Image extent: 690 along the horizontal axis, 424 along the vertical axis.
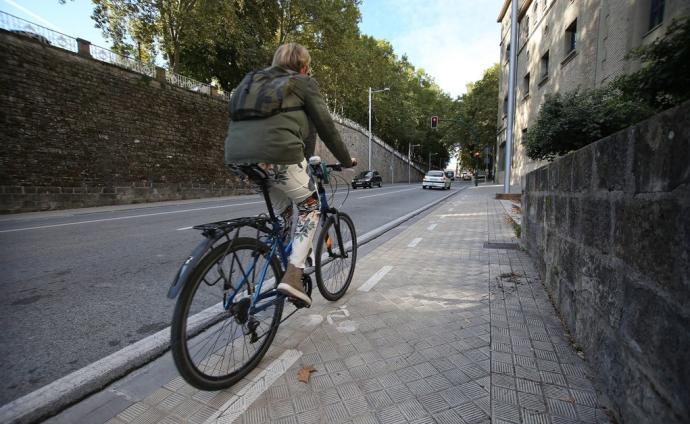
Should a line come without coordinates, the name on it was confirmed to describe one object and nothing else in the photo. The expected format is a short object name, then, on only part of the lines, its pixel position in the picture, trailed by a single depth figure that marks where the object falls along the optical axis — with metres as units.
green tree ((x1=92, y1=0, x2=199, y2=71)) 17.91
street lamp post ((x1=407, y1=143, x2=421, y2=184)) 63.72
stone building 10.16
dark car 28.86
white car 25.83
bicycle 1.74
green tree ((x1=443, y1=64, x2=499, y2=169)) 35.81
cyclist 2.00
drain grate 5.47
